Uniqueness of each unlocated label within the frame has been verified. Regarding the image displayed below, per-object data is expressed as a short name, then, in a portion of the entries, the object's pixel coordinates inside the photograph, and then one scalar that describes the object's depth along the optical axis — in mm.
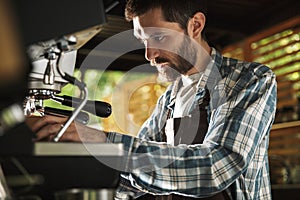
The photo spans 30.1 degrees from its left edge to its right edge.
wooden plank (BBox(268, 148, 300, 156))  4688
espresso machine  1023
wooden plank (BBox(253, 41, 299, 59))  4474
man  1414
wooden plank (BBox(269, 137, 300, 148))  4638
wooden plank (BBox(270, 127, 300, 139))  4492
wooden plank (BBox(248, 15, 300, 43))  4348
